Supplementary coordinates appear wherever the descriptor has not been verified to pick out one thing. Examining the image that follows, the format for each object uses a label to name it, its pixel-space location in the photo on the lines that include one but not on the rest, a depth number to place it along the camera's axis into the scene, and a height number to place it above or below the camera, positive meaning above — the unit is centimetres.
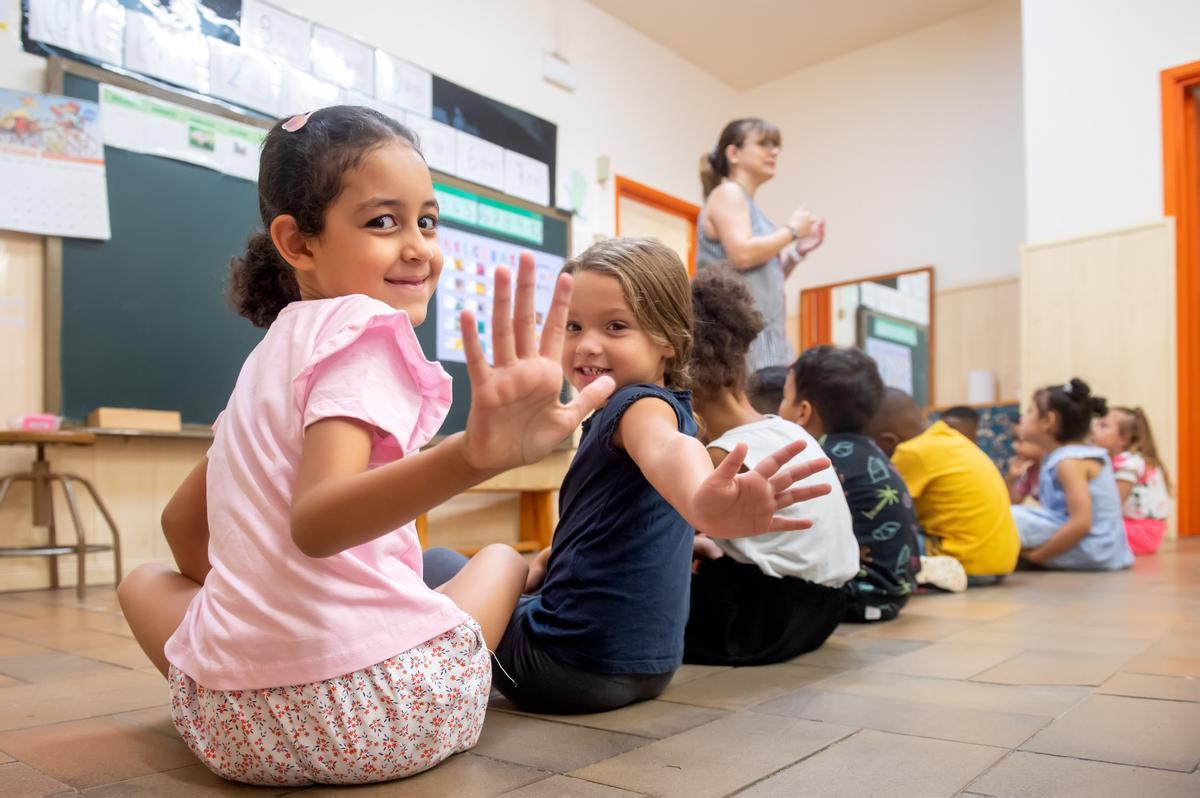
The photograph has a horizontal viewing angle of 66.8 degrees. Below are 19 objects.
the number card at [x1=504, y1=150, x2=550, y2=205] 473 +125
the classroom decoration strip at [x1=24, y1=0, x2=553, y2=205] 318 +140
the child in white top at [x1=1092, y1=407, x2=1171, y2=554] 414 -30
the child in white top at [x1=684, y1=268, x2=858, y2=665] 175 -29
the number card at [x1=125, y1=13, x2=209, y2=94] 327 +134
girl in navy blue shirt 129 -17
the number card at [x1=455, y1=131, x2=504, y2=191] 449 +127
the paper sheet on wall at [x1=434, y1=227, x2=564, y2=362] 429 +66
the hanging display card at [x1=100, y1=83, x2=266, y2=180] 323 +106
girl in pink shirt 83 -9
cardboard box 307 -1
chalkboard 311 +42
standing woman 284 +59
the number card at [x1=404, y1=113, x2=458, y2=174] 430 +131
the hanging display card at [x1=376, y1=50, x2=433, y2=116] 418 +155
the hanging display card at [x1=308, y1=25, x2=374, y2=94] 393 +157
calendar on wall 298 +84
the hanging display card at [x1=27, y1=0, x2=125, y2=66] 305 +134
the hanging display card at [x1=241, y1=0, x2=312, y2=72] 366 +158
